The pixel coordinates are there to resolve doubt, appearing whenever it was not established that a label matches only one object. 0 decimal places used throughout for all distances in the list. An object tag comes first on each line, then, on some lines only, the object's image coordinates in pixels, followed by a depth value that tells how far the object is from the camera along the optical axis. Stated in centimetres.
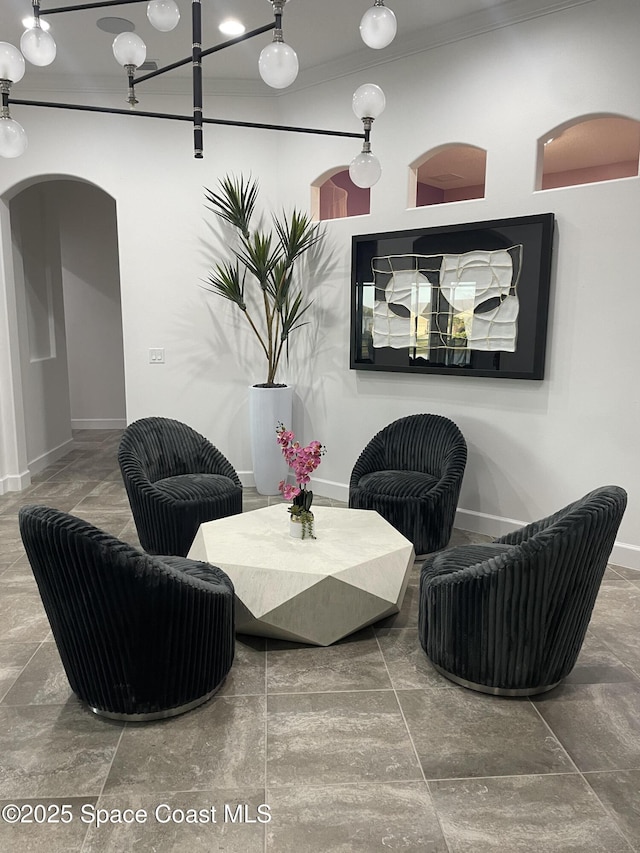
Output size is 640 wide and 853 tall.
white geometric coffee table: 265
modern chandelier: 207
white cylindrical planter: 500
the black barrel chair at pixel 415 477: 372
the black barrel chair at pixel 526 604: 216
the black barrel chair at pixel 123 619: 200
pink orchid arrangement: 290
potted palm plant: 481
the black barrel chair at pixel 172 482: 368
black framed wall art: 389
